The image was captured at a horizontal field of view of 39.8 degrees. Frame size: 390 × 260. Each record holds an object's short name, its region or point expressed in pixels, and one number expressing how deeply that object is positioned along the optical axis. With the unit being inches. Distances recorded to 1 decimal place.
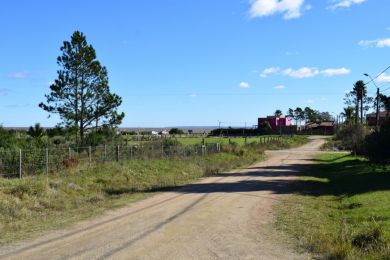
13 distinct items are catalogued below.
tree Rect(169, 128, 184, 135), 6441.9
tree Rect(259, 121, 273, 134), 5994.1
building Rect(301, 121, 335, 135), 6569.9
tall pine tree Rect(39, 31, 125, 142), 1679.4
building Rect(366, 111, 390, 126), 4922.2
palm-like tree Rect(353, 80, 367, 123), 3150.8
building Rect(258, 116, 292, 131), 6103.3
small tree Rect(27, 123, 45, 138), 1639.4
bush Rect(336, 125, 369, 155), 2030.8
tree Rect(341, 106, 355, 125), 5064.0
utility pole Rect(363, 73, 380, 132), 2064.6
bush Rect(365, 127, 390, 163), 1200.6
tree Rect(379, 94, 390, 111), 1748.8
